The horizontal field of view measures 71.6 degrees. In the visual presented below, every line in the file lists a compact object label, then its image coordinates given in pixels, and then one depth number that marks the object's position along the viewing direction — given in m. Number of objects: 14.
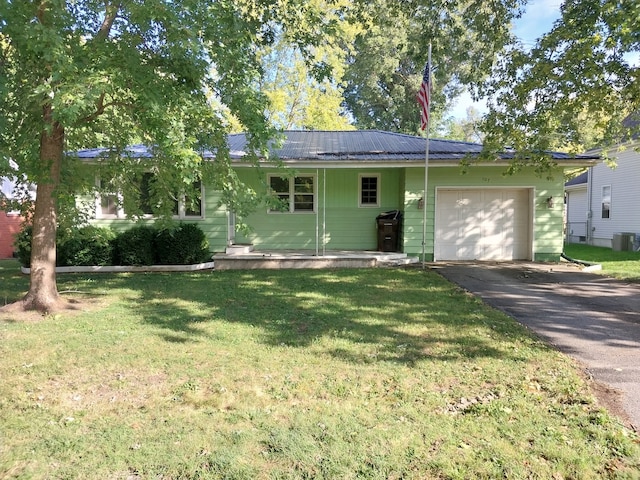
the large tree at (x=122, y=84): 4.53
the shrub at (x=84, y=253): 10.83
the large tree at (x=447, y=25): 8.96
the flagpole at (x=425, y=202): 10.18
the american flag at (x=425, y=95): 9.96
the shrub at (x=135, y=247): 10.92
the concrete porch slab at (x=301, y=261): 11.20
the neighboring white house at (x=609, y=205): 16.19
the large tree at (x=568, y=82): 7.47
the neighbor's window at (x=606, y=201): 18.07
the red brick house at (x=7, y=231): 16.14
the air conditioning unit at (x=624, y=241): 15.88
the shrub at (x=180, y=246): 11.01
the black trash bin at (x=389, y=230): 12.38
